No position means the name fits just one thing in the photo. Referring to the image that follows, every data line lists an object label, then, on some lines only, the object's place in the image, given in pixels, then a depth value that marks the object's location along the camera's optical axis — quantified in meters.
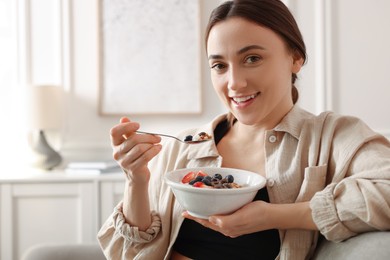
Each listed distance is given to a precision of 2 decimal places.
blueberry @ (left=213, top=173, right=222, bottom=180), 1.08
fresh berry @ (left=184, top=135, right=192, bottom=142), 1.29
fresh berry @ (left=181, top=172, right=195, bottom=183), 1.08
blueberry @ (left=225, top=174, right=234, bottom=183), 1.08
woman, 1.01
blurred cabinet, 2.39
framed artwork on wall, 2.80
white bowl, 0.94
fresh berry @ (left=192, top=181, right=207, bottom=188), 0.99
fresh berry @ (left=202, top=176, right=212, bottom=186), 1.00
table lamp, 2.52
